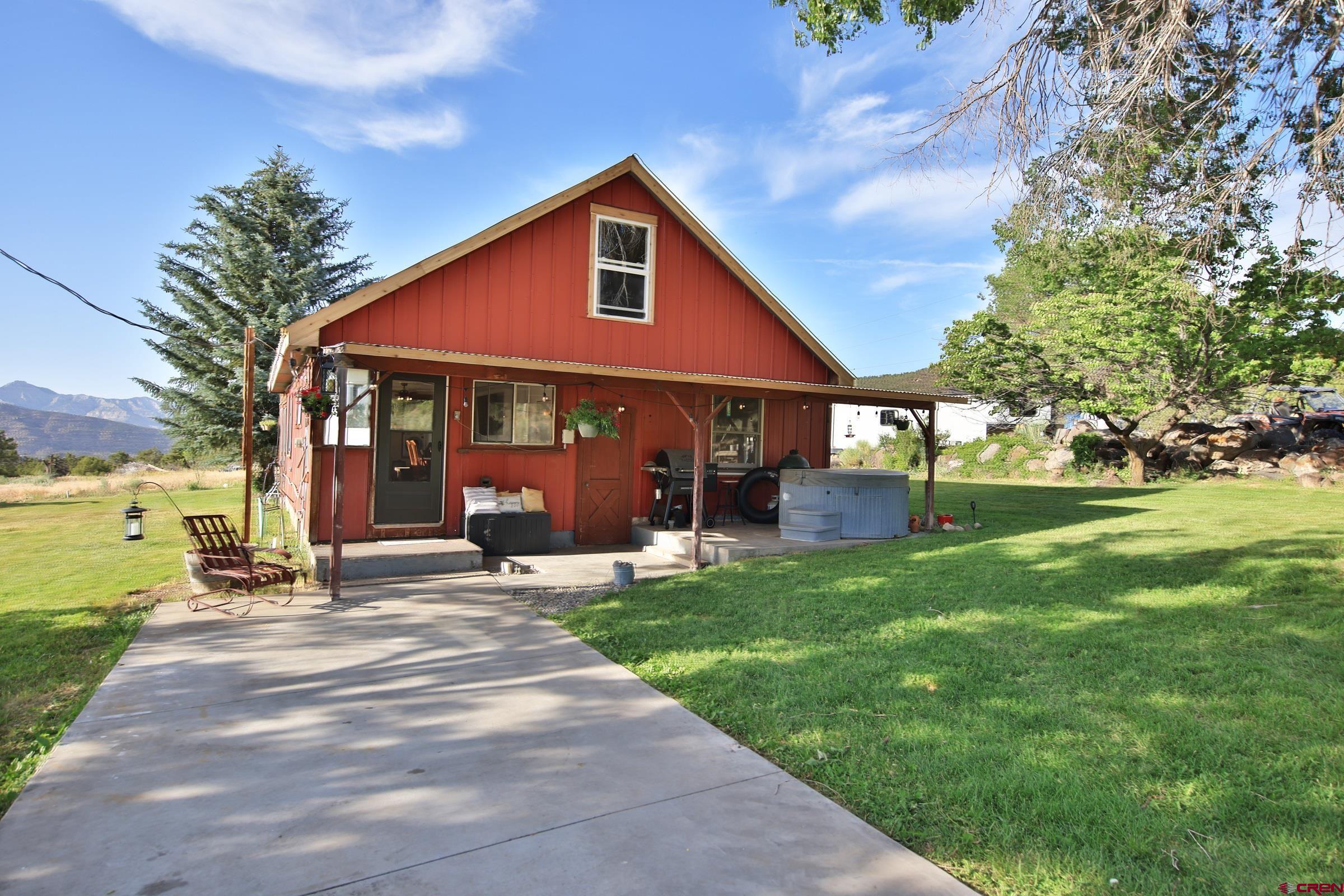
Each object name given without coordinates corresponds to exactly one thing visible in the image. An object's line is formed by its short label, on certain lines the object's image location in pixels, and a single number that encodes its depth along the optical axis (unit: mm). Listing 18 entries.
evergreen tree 21266
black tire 11477
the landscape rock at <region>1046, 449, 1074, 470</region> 21281
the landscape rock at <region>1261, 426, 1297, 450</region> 18891
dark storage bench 9289
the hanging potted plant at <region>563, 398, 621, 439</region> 9930
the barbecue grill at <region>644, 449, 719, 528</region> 10508
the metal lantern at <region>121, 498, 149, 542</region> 7141
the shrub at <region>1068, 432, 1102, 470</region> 20747
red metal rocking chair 6477
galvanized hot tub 9961
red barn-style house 8797
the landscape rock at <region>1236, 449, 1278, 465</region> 18266
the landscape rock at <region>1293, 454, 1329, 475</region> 16969
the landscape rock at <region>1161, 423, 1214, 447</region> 19922
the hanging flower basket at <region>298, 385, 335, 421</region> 7262
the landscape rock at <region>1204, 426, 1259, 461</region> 19031
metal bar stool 11609
